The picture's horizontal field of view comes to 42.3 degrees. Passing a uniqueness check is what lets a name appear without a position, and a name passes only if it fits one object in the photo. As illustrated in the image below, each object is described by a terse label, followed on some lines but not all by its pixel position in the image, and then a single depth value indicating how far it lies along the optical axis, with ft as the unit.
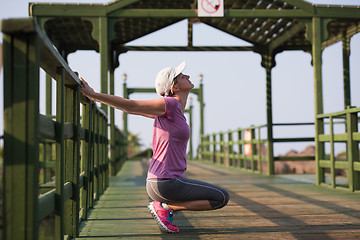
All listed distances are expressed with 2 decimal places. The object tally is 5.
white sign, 26.53
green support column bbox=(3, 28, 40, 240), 6.33
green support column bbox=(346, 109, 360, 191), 20.29
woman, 10.54
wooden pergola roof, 26.55
